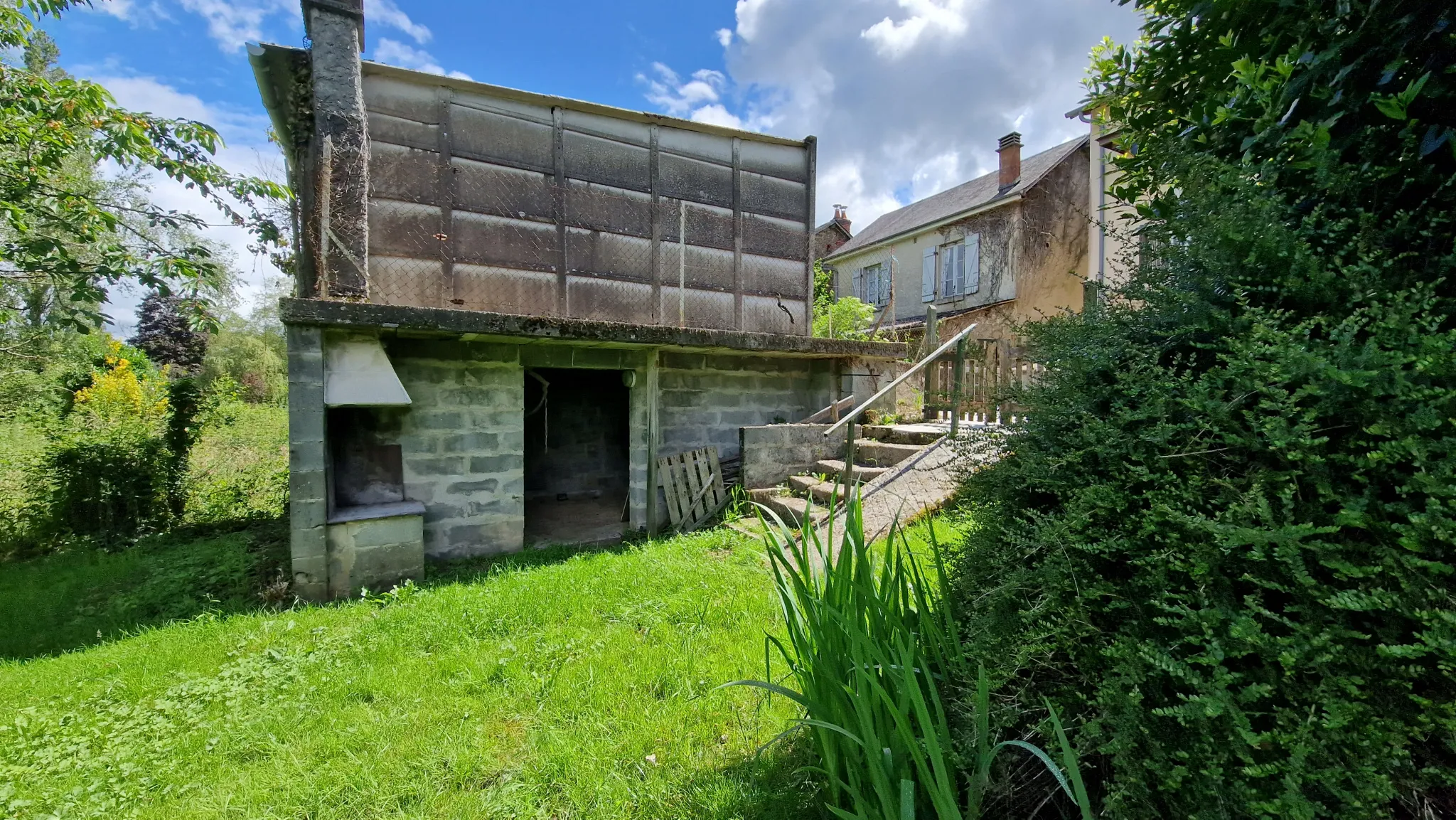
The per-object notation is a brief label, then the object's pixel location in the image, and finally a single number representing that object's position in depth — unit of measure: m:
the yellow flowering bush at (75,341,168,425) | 6.33
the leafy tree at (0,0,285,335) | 4.46
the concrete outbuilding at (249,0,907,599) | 4.47
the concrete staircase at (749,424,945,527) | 5.32
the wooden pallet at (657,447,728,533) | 5.92
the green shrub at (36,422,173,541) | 5.66
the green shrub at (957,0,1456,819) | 0.88
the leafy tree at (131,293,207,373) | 17.69
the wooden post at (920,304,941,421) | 6.91
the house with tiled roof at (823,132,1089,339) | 12.63
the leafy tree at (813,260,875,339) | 11.52
